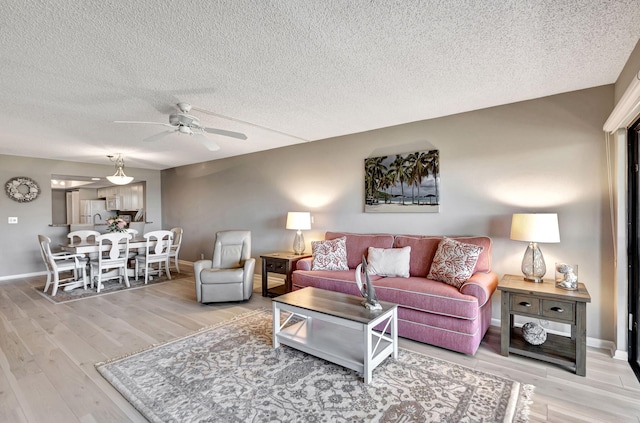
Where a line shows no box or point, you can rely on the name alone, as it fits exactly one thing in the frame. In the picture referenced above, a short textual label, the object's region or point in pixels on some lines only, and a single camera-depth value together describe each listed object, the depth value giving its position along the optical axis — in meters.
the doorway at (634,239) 2.38
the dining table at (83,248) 4.64
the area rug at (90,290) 4.32
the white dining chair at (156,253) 5.24
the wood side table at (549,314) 2.30
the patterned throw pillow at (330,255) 3.78
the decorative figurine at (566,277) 2.50
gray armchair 3.97
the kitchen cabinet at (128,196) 7.91
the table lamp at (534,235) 2.60
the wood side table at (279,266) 4.21
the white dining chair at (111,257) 4.73
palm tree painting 3.69
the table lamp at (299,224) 4.48
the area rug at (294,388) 1.85
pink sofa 2.58
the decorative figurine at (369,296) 2.45
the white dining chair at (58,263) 4.51
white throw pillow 3.34
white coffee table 2.23
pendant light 5.53
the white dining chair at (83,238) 4.98
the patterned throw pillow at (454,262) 2.90
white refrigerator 9.15
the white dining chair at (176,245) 5.91
